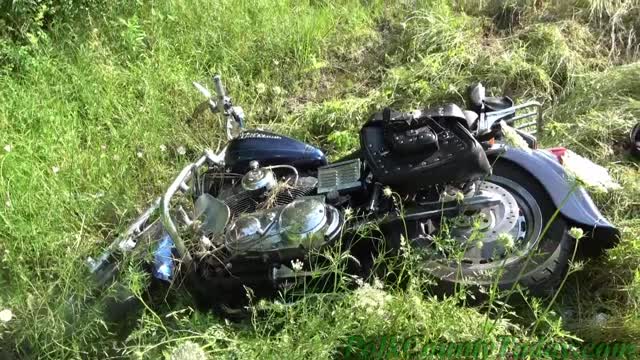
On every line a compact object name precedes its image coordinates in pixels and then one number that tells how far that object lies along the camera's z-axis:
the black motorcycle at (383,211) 2.57
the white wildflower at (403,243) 2.38
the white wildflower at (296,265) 2.44
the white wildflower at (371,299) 2.38
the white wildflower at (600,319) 2.69
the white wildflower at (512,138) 2.30
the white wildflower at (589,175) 2.06
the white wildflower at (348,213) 2.56
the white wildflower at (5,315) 2.90
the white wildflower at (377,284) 2.39
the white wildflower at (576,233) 1.93
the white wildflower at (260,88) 4.57
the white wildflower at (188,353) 2.17
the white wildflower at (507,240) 2.05
